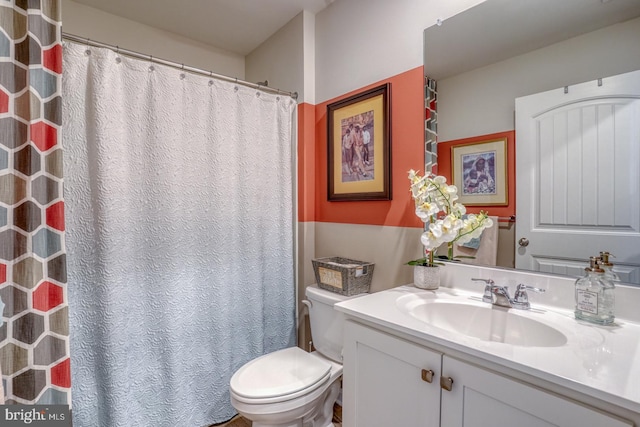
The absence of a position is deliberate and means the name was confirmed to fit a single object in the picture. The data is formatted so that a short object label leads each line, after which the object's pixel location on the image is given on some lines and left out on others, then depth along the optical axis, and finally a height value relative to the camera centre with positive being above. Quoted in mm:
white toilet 1232 -753
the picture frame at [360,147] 1564 +353
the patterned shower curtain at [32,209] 1068 +11
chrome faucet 1042 -310
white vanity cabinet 657 -479
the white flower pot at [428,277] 1281 -287
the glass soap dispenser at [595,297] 889 -265
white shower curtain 1318 -126
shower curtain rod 1302 +732
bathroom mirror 978 +566
